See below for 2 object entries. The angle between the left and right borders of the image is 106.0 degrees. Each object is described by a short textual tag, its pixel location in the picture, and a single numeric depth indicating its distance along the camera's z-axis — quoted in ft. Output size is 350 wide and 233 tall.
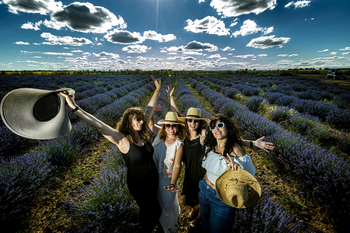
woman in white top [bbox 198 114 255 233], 4.91
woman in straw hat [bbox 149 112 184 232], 5.99
